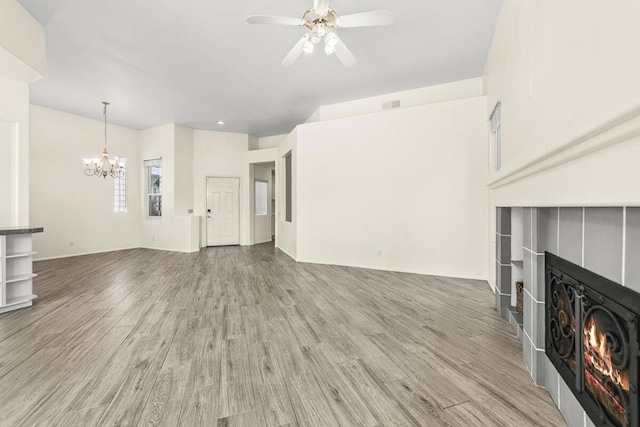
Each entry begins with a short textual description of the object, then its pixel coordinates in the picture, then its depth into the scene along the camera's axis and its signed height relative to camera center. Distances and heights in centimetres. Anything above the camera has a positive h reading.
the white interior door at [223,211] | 813 -2
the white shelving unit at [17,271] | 309 -71
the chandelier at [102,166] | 627 +105
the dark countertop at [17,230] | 297 -22
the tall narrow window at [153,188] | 768 +62
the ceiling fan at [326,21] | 260 +186
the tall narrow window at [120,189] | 739 +57
